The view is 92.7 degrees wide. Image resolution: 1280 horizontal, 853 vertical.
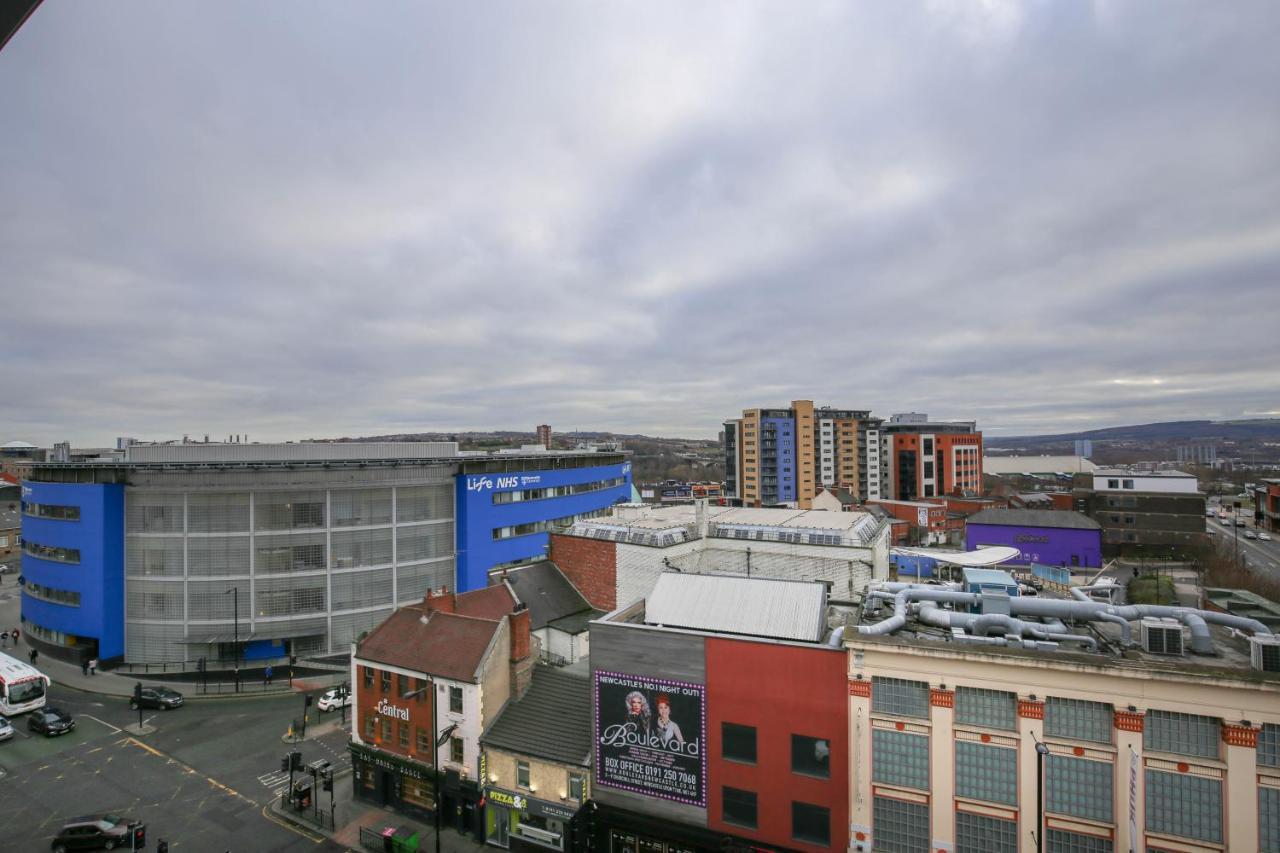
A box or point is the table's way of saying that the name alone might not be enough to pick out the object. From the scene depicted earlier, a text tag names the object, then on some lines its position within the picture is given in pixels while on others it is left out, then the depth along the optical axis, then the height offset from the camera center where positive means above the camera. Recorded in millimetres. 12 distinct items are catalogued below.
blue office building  48000 -9614
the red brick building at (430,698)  28500 -12829
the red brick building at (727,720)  22594 -11351
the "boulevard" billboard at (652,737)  24547 -12682
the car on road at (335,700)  40719 -17734
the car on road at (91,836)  26125 -17018
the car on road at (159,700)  40969 -17687
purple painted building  72312 -13361
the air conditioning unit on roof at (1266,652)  17828 -6774
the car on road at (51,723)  36781 -17291
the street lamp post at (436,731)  27625 -13706
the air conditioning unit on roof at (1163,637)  19750 -6922
